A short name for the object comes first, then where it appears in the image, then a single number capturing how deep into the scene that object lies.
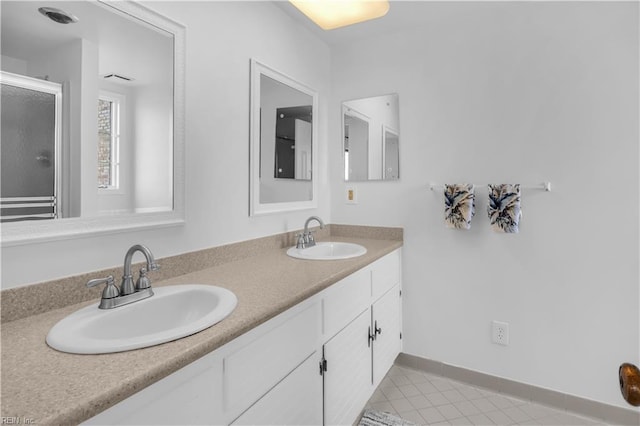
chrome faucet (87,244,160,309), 1.02
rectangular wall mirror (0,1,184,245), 0.97
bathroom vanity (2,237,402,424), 0.64
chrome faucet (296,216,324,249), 2.02
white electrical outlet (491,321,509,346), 2.03
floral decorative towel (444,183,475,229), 1.99
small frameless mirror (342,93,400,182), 2.33
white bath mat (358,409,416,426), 1.77
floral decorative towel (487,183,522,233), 1.88
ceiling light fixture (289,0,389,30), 1.30
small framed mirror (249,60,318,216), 1.84
